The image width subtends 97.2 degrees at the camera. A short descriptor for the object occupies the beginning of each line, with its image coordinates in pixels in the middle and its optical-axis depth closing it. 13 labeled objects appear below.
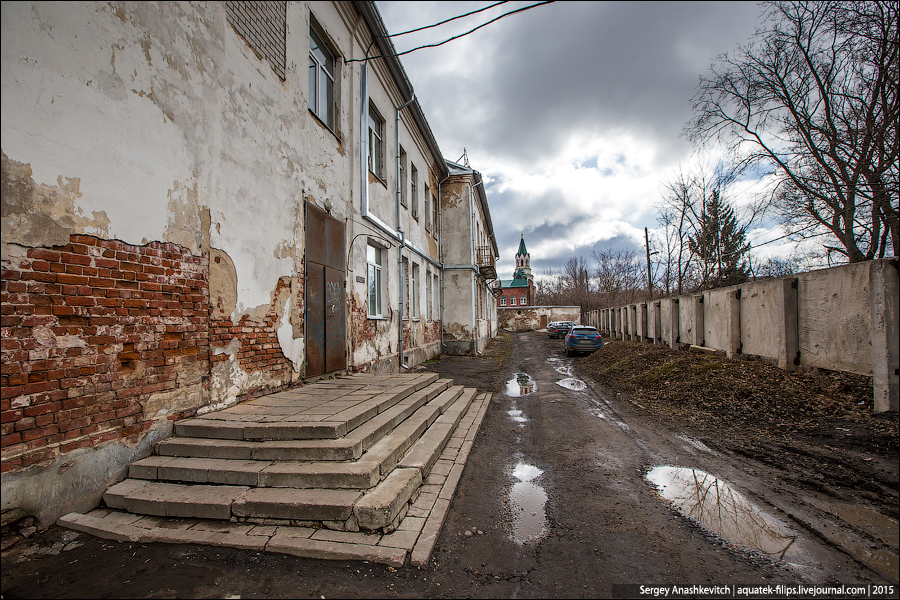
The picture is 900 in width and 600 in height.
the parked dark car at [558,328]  34.38
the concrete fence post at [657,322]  16.34
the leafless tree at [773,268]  21.06
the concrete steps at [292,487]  2.91
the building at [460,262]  17.56
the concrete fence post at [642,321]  18.53
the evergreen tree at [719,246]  19.70
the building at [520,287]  76.00
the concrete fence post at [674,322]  13.94
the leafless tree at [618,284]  43.35
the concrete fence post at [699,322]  11.78
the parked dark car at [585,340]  18.95
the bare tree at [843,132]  9.30
